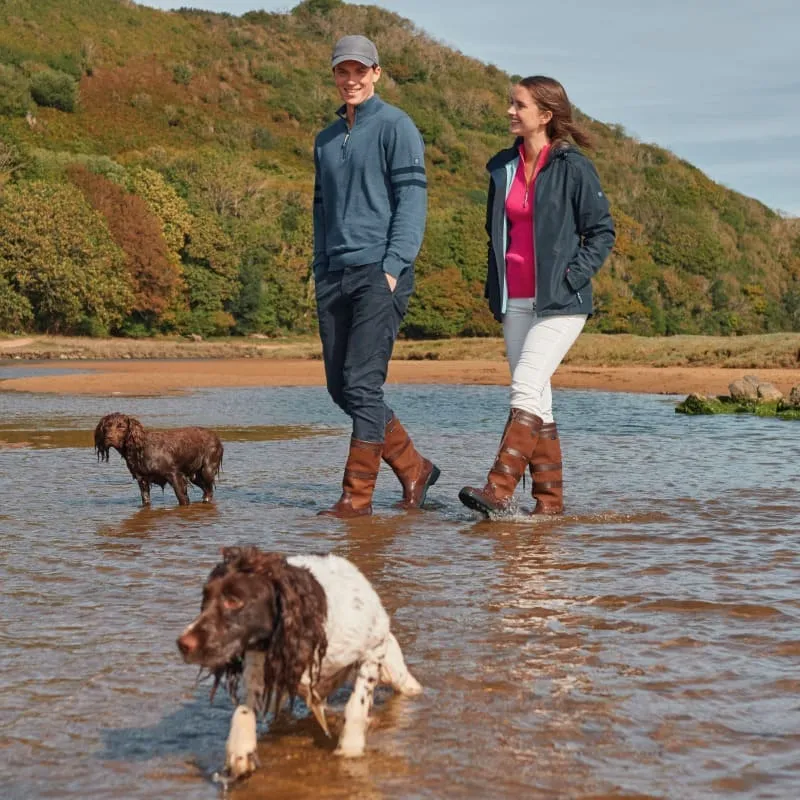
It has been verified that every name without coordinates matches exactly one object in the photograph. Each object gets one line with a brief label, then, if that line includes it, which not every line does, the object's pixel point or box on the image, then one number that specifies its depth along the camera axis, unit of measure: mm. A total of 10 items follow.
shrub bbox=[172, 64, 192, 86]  116062
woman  7516
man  7641
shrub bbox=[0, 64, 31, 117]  91688
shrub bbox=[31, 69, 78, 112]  97500
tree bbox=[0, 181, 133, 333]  56812
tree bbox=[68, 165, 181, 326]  62875
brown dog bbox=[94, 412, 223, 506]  8766
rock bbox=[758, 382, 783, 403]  18272
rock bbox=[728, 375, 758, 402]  18625
